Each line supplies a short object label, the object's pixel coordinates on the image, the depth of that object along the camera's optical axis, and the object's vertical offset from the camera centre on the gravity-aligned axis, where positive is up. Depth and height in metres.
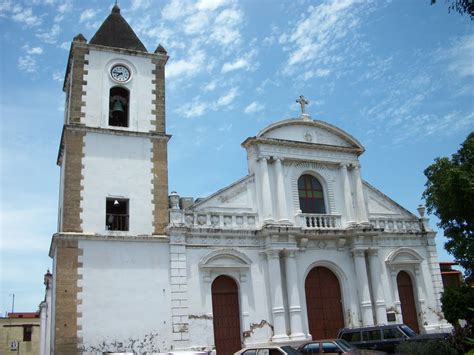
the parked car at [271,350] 14.59 -0.73
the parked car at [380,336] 17.38 -0.65
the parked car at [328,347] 15.21 -0.79
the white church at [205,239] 18.22 +3.42
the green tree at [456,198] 19.95 +4.47
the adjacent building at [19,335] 43.25 +0.50
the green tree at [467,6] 9.92 +5.76
